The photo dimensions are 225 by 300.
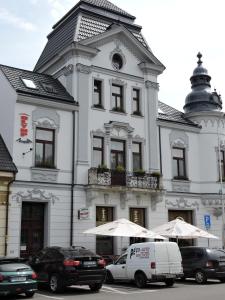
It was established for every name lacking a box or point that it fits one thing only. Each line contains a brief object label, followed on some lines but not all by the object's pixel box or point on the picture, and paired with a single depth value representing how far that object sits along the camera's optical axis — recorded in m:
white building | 24.28
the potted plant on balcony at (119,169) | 25.97
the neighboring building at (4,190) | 22.06
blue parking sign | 28.17
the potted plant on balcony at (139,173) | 26.80
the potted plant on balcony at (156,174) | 27.42
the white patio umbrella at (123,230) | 21.69
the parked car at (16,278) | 14.57
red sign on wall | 23.85
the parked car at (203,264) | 19.06
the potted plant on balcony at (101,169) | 25.31
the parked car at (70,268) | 15.98
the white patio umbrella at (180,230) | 23.03
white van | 17.56
